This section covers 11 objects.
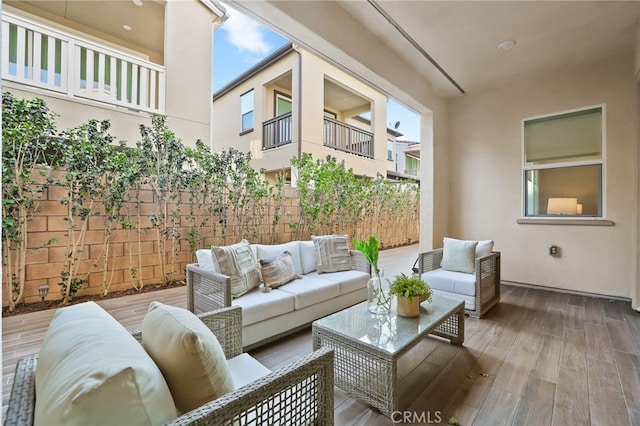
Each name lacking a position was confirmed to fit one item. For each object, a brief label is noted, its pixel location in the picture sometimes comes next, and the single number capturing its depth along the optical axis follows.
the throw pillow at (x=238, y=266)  2.59
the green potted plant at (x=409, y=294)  2.25
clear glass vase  2.35
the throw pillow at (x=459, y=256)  3.59
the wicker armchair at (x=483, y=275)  3.22
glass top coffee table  1.79
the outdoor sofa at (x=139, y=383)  0.82
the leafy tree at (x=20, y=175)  2.73
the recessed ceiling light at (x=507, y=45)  3.63
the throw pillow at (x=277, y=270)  2.82
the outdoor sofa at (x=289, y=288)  2.44
